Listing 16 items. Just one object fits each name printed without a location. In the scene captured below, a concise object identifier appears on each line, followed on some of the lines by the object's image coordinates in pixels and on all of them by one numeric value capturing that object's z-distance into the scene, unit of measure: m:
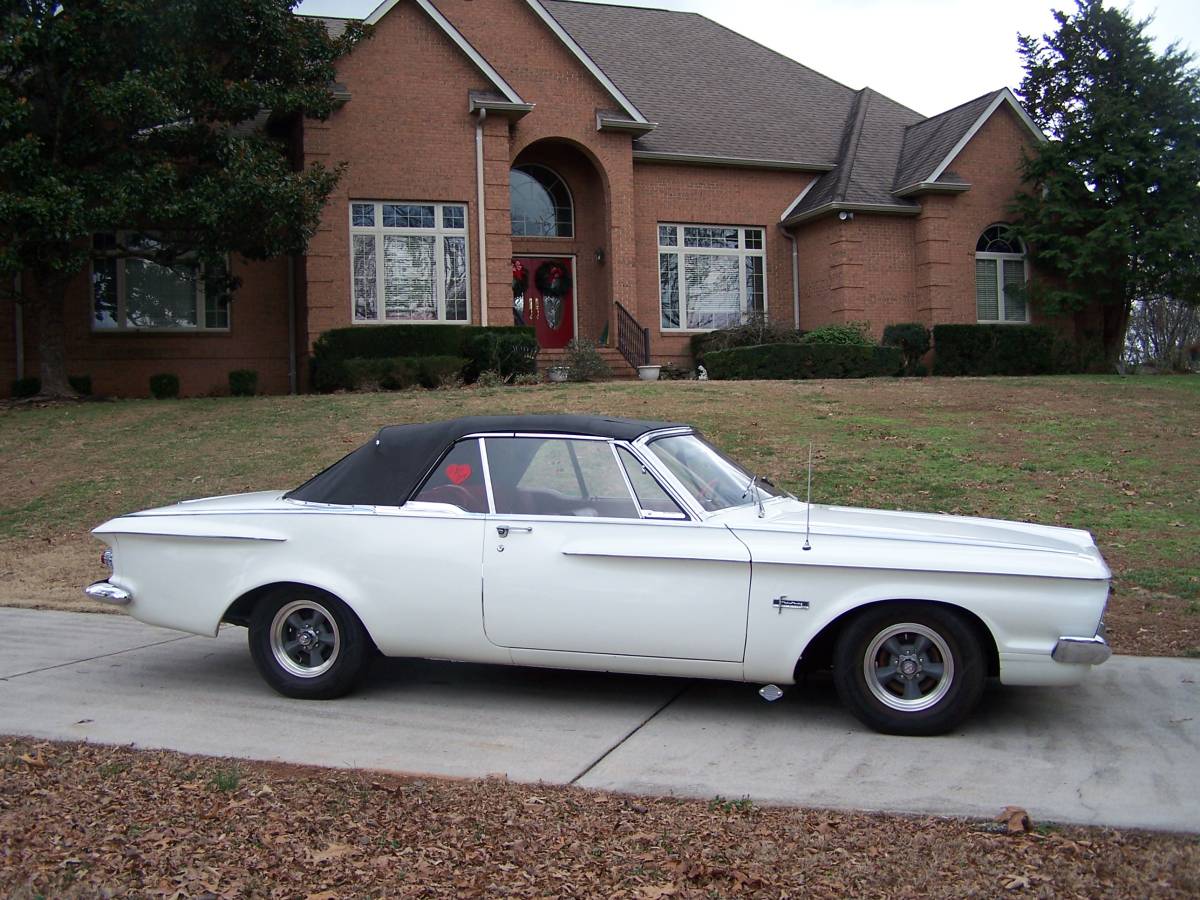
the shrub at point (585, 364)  19.69
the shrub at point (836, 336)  21.02
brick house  20.08
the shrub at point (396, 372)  18.16
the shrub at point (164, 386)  19.89
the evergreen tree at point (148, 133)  15.84
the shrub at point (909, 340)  22.25
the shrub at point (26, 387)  18.81
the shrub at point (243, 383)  19.92
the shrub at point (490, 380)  18.34
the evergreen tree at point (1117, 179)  22.84
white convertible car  5.02
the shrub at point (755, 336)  21.80
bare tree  45.44
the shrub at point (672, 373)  22.56
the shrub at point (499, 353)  18.94
